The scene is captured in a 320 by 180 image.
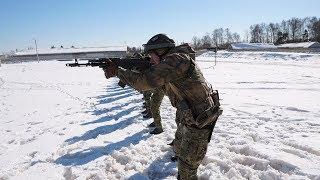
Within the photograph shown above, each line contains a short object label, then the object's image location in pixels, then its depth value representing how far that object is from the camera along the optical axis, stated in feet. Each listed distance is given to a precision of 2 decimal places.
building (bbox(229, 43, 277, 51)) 155.92
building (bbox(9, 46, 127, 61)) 185.65
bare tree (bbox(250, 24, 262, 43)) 248.14
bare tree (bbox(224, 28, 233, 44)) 286.81
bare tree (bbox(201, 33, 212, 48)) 277.01
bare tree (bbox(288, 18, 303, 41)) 224.09
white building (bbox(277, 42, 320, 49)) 141.09
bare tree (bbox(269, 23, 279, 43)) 244.00
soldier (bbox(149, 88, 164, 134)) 15.35
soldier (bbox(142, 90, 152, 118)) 19.00
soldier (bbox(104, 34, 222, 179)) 7.05
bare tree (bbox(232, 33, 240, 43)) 288.47
